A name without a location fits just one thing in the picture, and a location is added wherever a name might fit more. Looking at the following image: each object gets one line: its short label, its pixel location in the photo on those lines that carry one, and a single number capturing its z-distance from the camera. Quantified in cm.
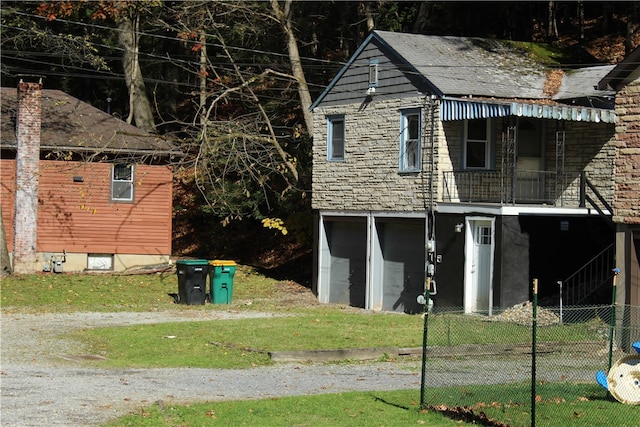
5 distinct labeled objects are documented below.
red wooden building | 3212
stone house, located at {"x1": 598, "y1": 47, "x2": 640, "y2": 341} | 1942
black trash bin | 2631
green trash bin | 2712
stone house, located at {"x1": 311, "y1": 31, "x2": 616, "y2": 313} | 2480
